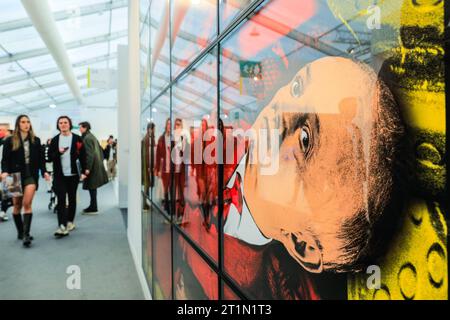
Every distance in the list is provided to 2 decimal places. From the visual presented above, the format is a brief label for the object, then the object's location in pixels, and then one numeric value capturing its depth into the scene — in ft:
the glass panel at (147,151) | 9.10
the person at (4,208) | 17.29
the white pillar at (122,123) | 21.98
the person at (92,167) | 16.33
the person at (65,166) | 14.84
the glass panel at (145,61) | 10.09
